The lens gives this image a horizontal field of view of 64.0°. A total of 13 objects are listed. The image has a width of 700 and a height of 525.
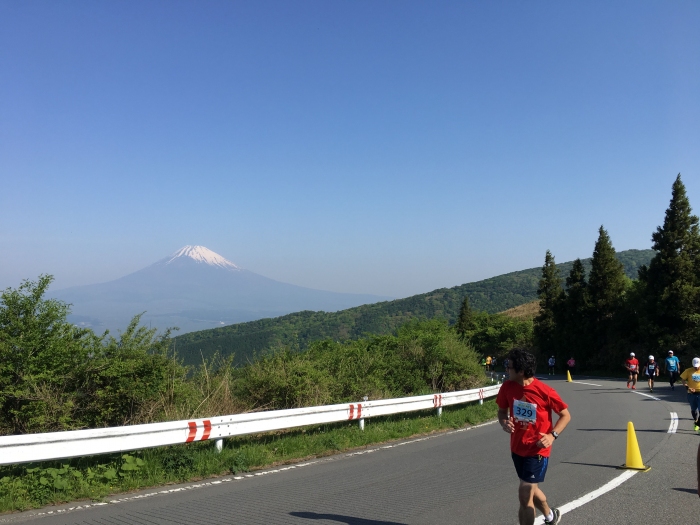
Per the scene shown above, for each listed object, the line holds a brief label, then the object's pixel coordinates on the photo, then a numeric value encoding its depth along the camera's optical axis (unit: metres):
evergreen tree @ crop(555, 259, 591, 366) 46.50
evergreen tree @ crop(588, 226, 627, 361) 45.22
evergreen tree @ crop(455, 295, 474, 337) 75.56
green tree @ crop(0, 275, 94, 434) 8.38
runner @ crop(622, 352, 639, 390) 24.98
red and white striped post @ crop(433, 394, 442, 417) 13.98
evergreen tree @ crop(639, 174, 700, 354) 36.84
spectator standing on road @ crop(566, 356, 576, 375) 45.22
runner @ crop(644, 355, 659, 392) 23.64
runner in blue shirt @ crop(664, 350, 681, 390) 21.45
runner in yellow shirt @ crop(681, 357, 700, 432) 11.91
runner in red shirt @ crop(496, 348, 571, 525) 4.77
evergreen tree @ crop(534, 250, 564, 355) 52.17
